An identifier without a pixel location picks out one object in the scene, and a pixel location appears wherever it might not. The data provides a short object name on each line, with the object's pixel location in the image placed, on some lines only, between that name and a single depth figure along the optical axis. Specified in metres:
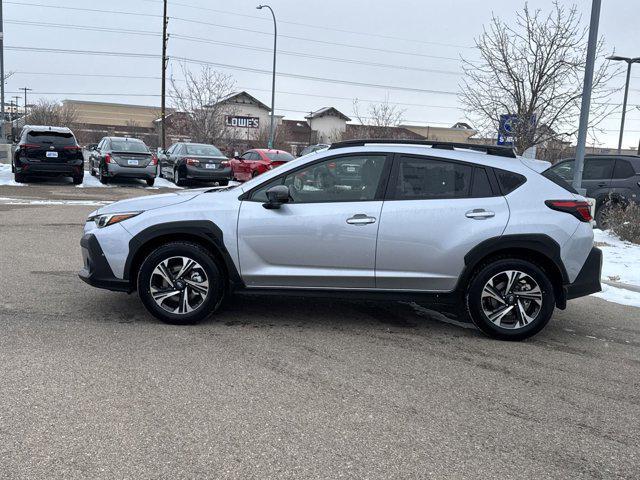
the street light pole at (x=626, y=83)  22.95
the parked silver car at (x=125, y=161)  18.62
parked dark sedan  19.20
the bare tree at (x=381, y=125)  48.06
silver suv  5.01
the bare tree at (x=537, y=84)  15.62
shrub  10.44
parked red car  20.16
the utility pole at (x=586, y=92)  9.49
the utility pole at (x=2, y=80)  22.67
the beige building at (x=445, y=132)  86.44
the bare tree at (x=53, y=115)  63.33
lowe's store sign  49.23
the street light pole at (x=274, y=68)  33.56
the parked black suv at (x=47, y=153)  17.12
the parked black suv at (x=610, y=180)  12.38
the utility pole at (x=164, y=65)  34.74
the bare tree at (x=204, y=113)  39.62
